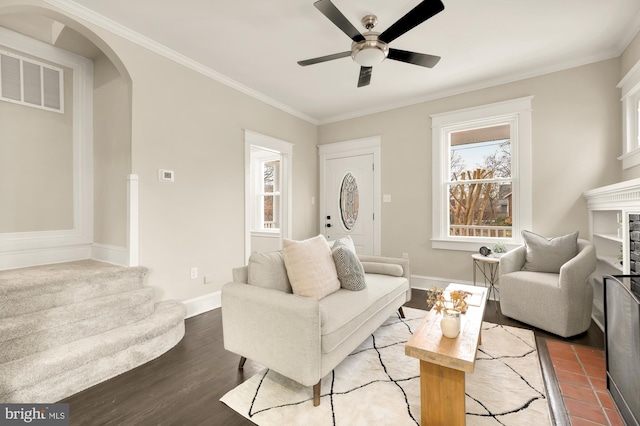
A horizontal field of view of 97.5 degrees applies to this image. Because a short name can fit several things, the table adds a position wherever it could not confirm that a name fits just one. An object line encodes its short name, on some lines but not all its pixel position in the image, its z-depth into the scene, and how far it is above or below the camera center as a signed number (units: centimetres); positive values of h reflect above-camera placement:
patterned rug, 157 -116
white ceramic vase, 158 -65
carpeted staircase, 175 -90
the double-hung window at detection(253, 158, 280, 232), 578 +39
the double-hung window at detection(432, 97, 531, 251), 349 +47
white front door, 467 +17
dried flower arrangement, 167 -56
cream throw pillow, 213 -47
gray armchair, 247 -81
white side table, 345 -81
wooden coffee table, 140 -84
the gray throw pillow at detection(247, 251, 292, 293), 207 -46
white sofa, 163 -75
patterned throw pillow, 243 -52
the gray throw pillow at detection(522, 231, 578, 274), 285 -44
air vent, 262 +127
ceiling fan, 184 +133
